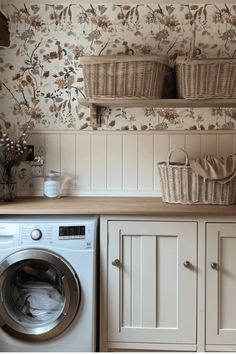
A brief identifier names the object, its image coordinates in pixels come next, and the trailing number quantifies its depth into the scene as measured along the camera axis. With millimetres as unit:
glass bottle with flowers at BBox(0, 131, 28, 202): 2545
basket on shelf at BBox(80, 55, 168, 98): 2416
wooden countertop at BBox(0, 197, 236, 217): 2220
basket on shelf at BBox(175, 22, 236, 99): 2410
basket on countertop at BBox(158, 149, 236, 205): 2387
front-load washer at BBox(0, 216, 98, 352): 2195
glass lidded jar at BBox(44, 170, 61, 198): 2705
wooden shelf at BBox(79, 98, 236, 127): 2475
